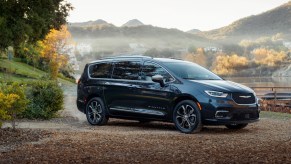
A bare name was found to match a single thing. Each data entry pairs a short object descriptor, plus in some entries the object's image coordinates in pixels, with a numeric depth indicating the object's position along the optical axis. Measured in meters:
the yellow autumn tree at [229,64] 162.25
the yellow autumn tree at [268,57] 181.52
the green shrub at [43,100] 16.08
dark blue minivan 11.62
